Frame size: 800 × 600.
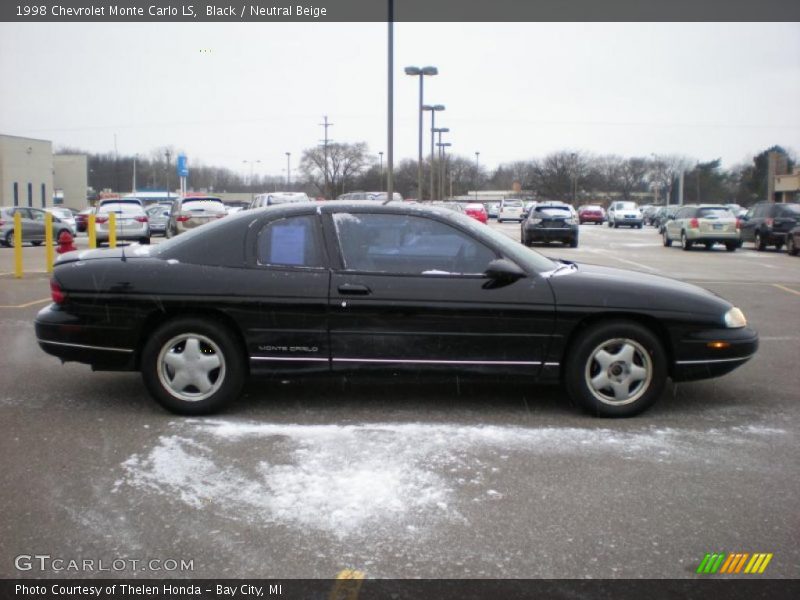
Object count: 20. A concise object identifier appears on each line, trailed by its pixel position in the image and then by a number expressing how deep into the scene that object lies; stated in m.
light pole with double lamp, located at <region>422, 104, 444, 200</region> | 44.52
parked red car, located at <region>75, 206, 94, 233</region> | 37.98
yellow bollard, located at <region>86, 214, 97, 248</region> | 16.48
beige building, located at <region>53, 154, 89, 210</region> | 83.75
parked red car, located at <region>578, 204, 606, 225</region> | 57.66
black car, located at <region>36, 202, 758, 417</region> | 5.48
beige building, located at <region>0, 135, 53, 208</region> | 59.37
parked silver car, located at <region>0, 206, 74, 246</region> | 26.31
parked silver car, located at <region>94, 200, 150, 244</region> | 24.81
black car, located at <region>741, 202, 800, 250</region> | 25.72
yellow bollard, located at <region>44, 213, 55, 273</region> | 15.42
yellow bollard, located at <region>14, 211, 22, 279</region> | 14.48
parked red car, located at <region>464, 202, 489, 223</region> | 35.95
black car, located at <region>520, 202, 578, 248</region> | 26.69
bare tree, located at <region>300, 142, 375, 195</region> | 58.12
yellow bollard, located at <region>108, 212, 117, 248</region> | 16.33
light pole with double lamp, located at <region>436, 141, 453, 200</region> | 64.62
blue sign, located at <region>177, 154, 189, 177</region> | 51.97
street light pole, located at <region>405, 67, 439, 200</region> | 34.03
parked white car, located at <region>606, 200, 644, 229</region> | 50.66
